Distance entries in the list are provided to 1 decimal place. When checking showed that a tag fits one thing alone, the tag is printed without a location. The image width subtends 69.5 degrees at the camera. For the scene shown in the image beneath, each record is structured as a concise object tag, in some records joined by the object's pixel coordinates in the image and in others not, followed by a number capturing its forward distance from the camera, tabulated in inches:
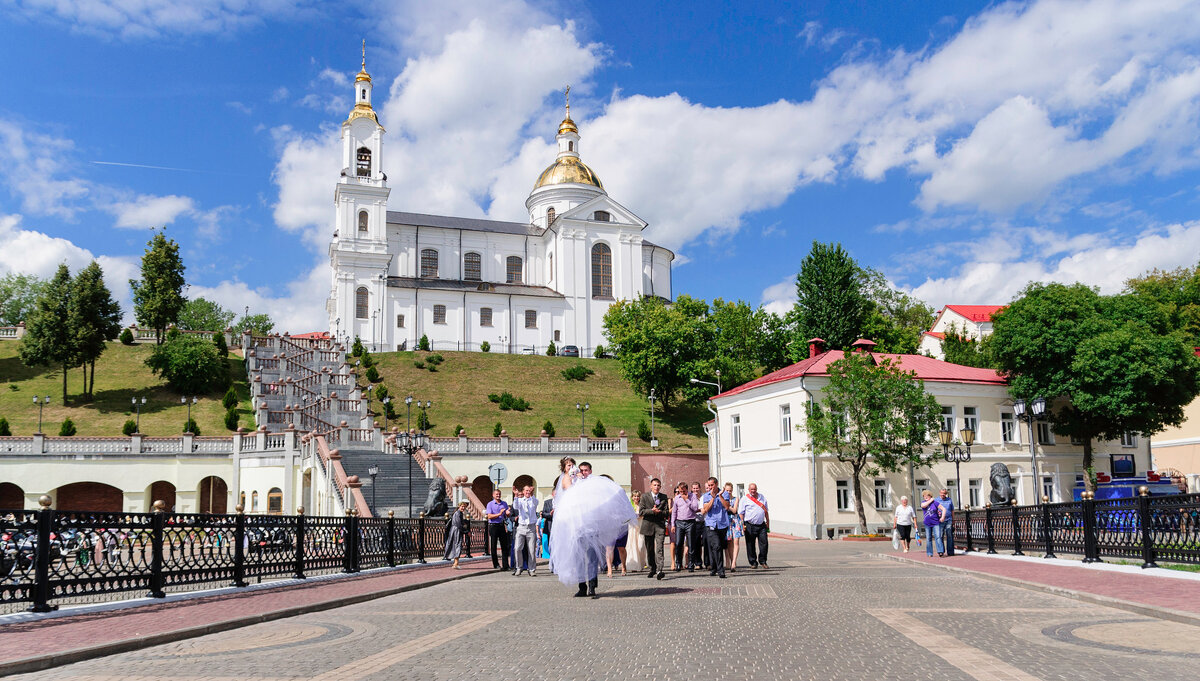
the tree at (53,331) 2209.6
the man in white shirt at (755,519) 706.8
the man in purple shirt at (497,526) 748.6
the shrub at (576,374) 2743.6
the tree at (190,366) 2231.8
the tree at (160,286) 2613.2
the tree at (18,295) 3651.6
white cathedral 3117.6
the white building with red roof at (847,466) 1416.1
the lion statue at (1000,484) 1272.1
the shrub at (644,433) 2121.1
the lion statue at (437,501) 994.1
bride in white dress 464.1
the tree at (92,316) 2226.9
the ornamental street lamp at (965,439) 1083.3
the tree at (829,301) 2484.0
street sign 1254.9
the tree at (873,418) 1337.4
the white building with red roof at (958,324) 3112.7
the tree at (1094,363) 1477.6
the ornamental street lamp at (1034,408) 1008.2
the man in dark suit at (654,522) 621.9
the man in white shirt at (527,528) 689.6
